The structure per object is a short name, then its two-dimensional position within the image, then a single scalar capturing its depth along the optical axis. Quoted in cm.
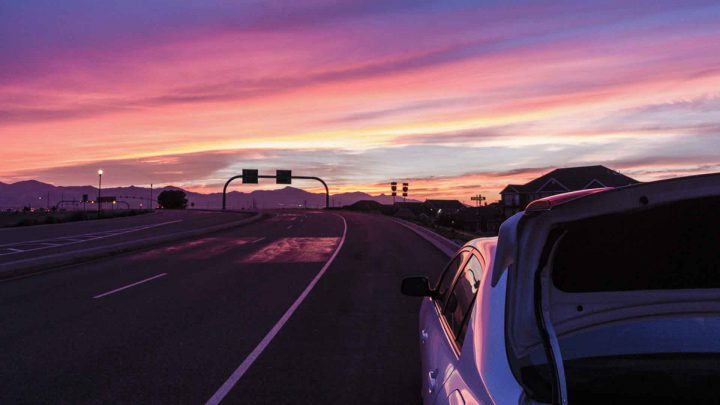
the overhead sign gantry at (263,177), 7462
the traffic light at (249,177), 7444
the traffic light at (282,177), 7606
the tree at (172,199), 12725
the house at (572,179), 6381
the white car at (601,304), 221
